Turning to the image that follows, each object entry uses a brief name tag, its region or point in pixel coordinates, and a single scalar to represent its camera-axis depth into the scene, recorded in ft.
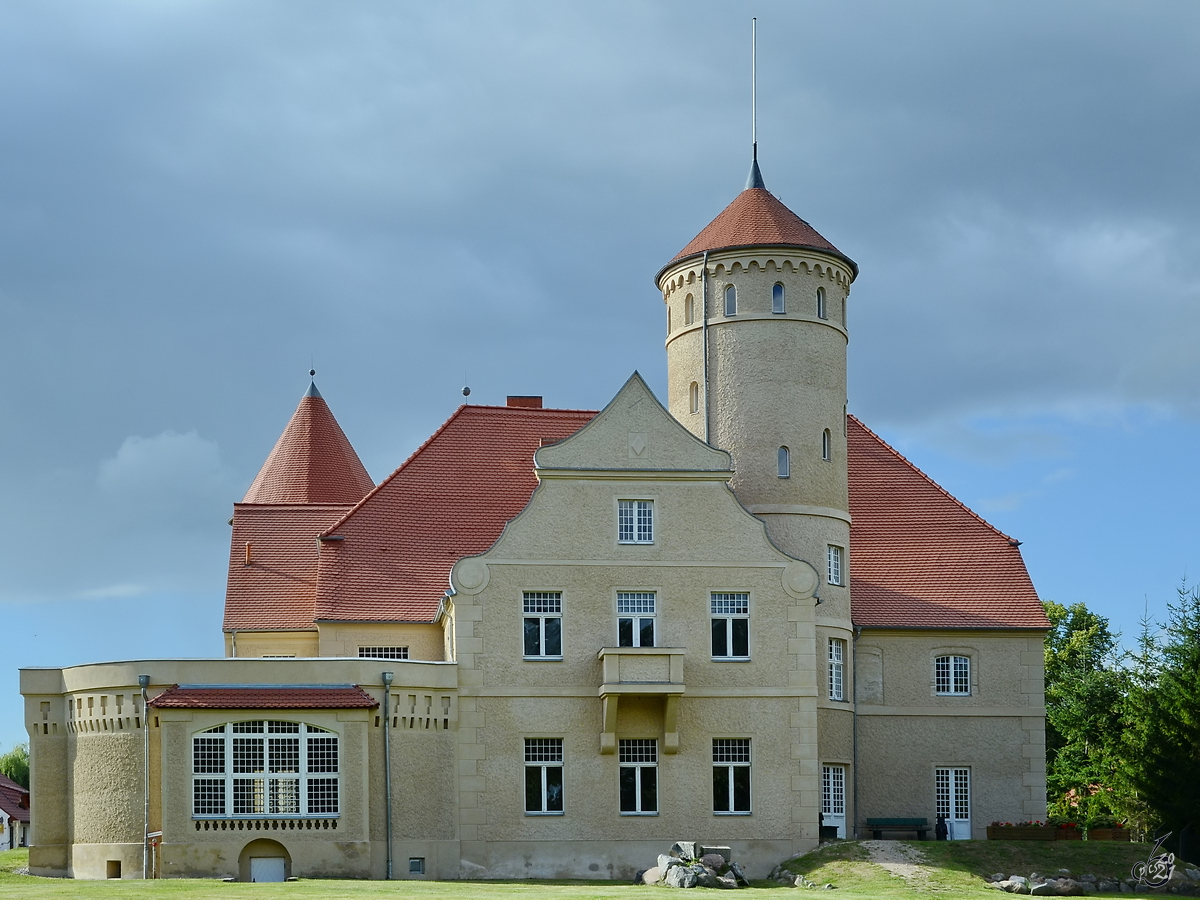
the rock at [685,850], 121.35
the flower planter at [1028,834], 133.69
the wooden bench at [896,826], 140.15
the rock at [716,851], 122.05
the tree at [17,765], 361.51
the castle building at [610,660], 123.03
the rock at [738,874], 118.21
